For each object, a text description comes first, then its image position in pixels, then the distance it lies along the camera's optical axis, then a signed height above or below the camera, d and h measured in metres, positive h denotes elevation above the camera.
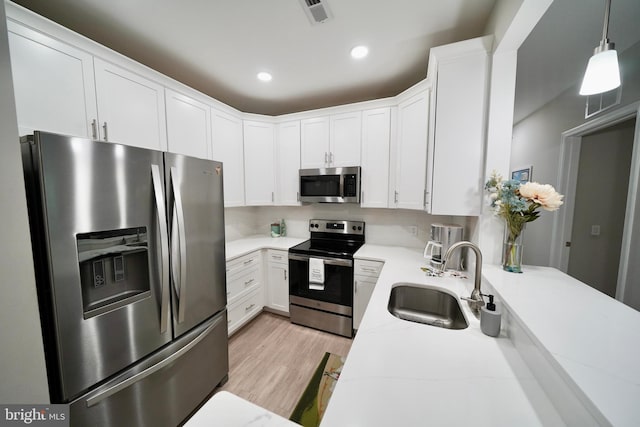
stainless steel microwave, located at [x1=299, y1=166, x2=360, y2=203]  2.32 +0.16
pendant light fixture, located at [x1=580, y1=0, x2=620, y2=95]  0.98 +0.63
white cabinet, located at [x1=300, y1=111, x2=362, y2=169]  2.34 +0.67
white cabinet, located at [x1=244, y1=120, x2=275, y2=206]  2.61 +0.45
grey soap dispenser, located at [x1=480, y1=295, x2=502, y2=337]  0.93 -0.55
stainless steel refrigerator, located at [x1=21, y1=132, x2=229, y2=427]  0.87 -0.40
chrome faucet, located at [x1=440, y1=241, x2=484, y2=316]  1.08 -0.46
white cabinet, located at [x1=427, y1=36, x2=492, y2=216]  1.42 +0.53
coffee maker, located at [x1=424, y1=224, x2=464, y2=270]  1.71 -0.37
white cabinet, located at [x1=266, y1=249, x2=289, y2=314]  2.49 -0.99
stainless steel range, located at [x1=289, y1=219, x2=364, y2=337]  2.19 -0.95
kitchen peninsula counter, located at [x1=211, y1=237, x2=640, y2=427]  0.55 -0.60
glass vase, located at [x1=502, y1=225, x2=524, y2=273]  1.27 -0.33
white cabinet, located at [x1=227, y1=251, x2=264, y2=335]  2.13 -1.01
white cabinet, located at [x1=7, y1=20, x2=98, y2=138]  1.09 +0.65
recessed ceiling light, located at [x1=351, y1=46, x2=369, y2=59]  1.70 +1.22
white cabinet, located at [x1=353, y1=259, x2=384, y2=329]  2.08 -0.83
